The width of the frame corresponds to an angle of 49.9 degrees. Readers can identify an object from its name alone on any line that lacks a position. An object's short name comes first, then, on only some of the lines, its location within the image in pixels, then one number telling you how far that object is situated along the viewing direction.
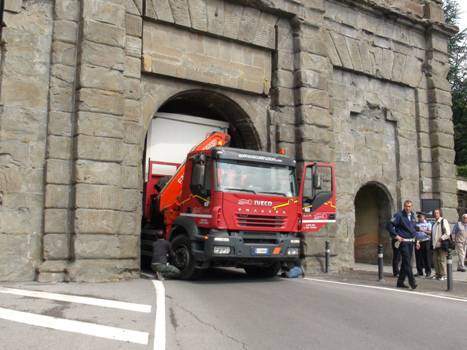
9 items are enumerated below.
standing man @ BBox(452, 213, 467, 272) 14.18
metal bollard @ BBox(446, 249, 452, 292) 10.17
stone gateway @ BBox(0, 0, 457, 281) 10.60
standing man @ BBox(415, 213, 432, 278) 13.45
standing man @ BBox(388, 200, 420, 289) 10.30
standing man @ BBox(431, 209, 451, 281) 12.38
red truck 10.20
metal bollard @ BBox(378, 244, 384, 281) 11.91
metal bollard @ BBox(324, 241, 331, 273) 13.86
